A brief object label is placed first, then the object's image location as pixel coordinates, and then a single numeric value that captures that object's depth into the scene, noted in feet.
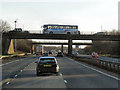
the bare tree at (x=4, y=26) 299.99
